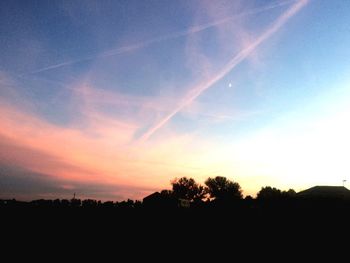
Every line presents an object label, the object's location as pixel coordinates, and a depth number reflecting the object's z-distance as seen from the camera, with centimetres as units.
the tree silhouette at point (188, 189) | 9556
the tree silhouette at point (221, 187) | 8981
